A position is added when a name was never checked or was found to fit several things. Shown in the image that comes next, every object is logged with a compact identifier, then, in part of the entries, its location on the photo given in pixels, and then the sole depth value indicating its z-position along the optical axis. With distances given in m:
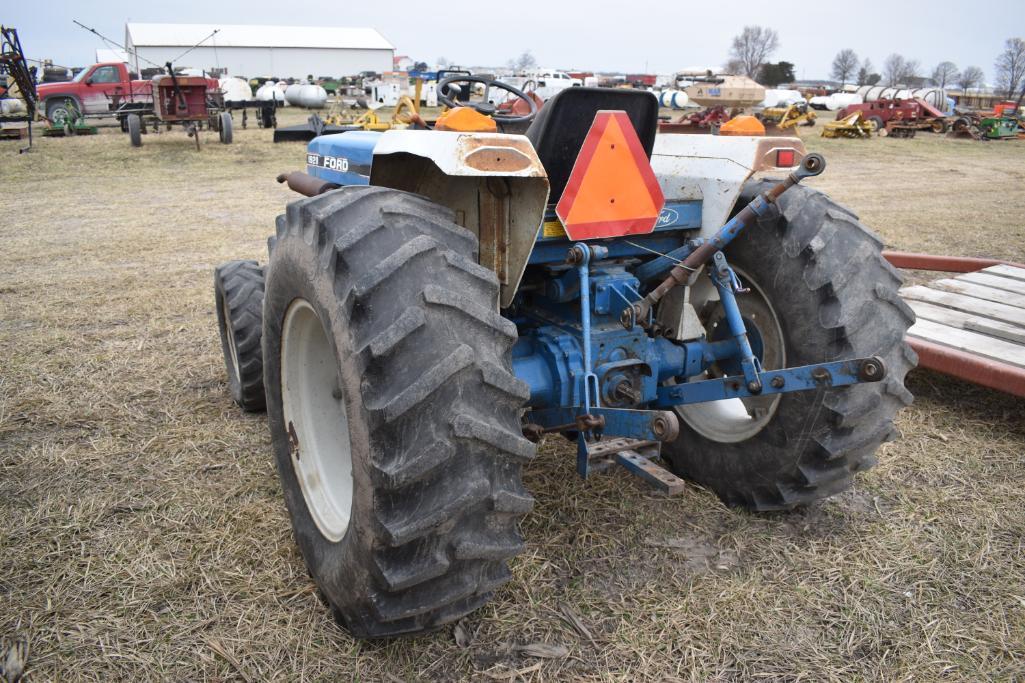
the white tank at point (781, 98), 39.72
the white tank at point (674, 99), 26.80
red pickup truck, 19.69
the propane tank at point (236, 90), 26.30
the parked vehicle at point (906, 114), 22.58
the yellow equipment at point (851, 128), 20.89
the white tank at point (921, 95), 26.35
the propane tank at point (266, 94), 24.82
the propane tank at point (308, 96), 30.03
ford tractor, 1.79
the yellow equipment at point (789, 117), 21.28
